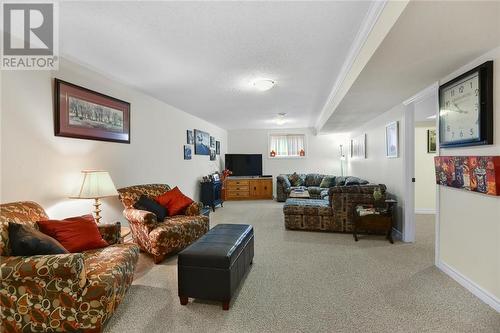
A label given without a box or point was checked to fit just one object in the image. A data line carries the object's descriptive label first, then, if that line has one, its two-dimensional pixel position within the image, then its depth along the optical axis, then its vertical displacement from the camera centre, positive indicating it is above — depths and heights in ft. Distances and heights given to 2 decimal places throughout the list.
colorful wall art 6.76 -0.30
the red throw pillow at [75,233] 7.06 -1.95
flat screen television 27.20 +0.08
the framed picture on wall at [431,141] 18.60 +1.65
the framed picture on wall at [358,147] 19.59 +1.46
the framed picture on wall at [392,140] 13.09 +1.31
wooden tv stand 26.21 -2.45
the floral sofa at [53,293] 5.31 -2.84
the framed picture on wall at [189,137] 18.51 +2.10
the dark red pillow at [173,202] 12.18 -1.80
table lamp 8.68 -0.73
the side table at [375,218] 12.46 -2.75
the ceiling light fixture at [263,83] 11.30 +3.70
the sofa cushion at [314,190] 21.85 -2.27
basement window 27.84 +2.10
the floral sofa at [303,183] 22.42 -1.87
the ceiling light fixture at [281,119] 19.68 +3.95
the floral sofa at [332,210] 13.37 -2.60
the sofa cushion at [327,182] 22.95 -1.65
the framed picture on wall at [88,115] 8.71 +2.06
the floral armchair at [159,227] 10.00 -2.62
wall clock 7.06 +1.71
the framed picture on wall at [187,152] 18.10 +0.97
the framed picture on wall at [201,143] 19.98 +1.90
